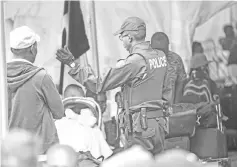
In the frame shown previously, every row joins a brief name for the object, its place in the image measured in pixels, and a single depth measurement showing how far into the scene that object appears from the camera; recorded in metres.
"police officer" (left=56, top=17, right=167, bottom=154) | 9.54
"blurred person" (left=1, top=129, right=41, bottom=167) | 5.13
